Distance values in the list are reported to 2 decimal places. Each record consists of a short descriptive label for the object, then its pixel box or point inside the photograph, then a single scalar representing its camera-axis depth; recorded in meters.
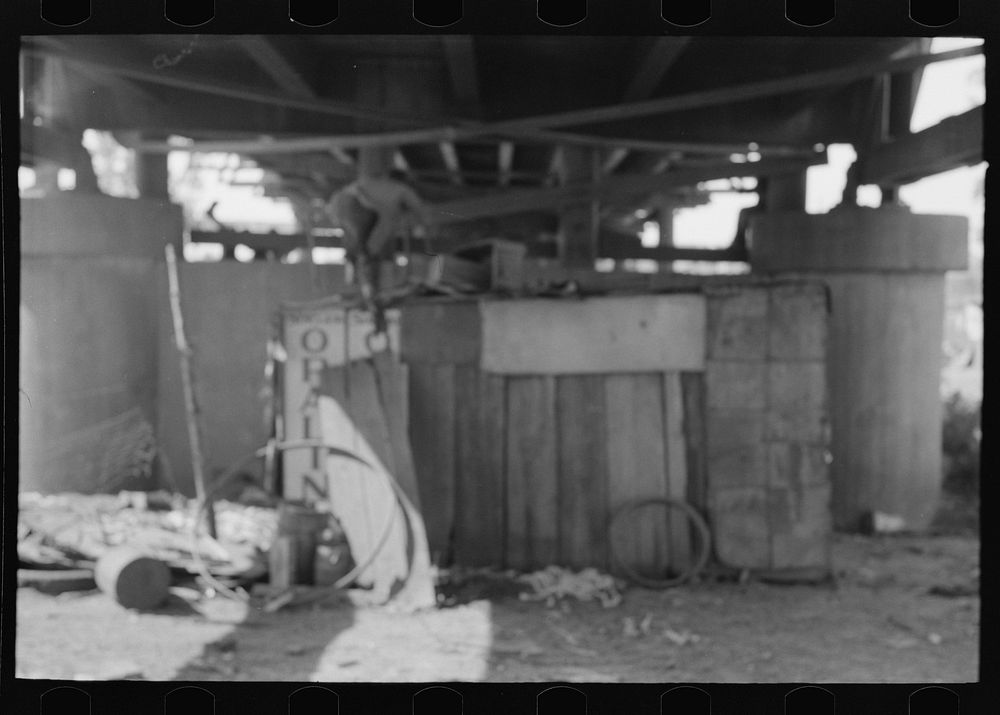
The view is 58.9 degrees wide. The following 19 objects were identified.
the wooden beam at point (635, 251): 10.38
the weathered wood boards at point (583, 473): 7.31
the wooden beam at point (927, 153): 7.59
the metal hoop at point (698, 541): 7.05
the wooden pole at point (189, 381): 7.69
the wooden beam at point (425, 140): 8.48
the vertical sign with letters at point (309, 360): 7.50
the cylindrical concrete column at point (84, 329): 9.02
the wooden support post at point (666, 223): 14.76
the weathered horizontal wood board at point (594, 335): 7.23
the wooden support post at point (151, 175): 9.70
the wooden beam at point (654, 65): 6.61
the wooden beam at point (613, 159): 10.68
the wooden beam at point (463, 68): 6.72
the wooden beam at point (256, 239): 10.46
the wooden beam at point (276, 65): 6.68
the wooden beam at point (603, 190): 8.95
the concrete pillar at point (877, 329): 8.93
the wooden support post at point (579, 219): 9.70
